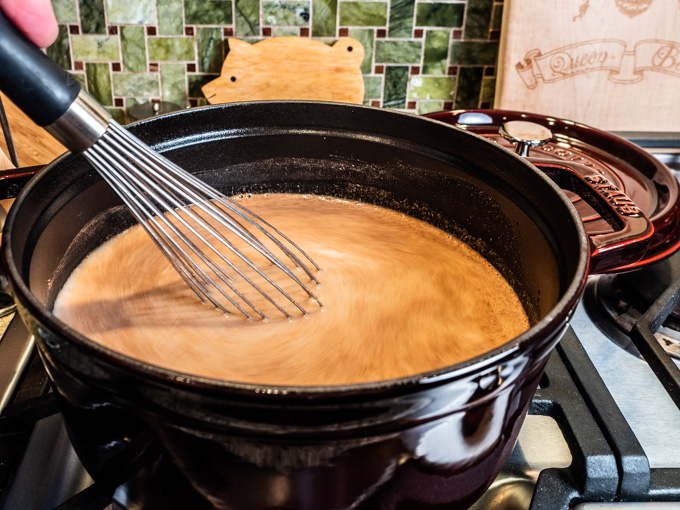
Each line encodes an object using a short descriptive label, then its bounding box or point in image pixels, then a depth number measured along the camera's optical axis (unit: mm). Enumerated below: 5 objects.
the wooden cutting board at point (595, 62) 1166
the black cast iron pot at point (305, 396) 386
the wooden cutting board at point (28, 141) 1143
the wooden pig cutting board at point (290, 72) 1173
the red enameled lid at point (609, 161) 837
